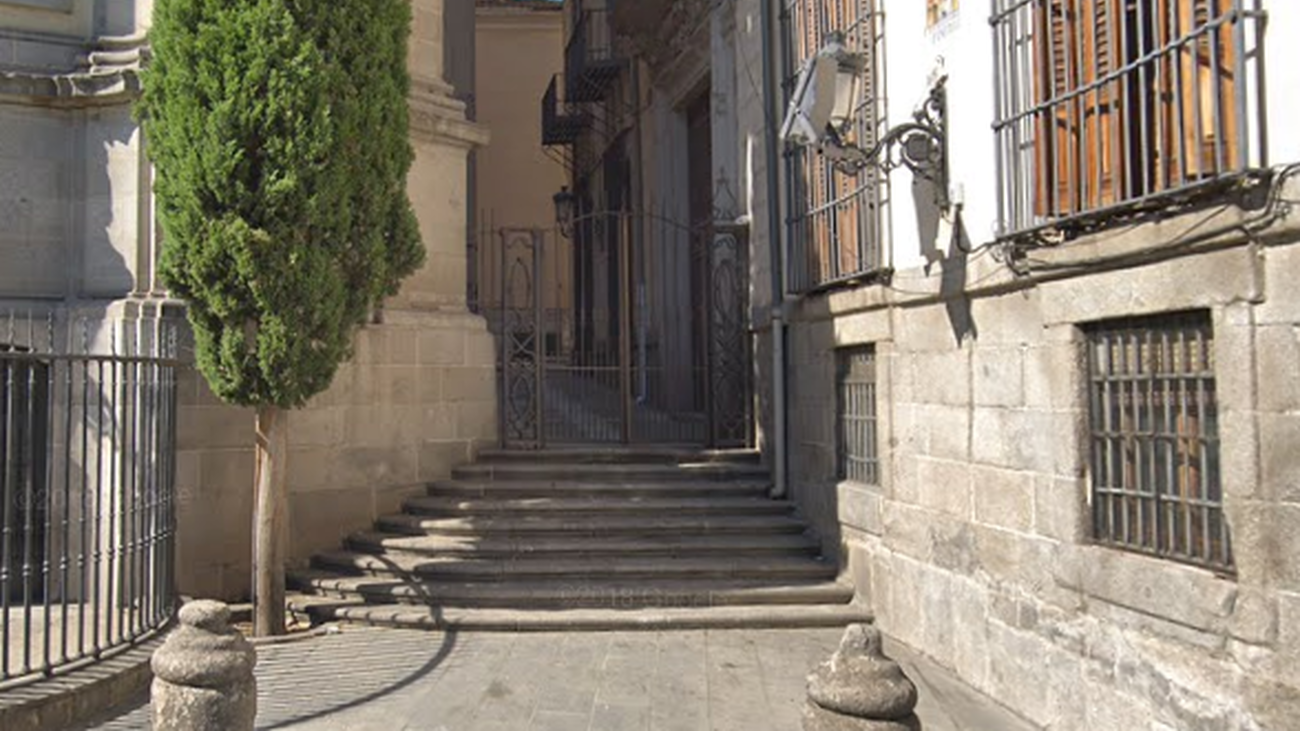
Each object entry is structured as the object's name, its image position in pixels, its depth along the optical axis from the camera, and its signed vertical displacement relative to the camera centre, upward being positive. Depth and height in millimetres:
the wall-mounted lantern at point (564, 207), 12992 +2745
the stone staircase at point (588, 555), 7531 -1164
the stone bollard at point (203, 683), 4305 -1104
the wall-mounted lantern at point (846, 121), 6227 +1625
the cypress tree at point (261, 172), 6762 +1474
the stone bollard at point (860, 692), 3658 -993
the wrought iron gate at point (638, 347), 10328 +576
